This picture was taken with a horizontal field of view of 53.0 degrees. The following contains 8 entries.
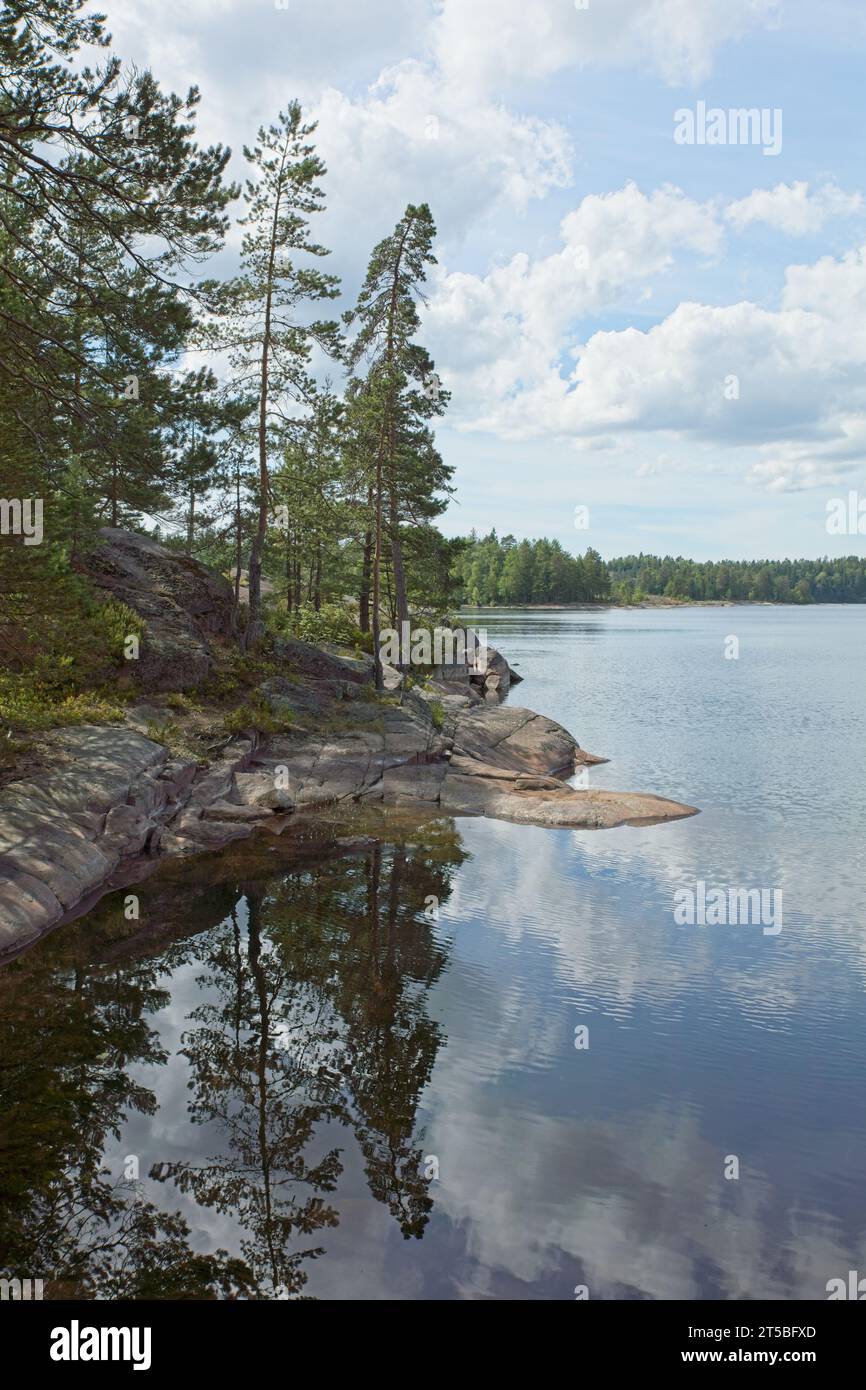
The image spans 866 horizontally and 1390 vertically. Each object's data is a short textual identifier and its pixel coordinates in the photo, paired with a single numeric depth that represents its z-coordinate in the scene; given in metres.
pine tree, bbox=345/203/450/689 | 31.14
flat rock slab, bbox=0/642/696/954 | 15.24
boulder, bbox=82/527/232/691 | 25.30
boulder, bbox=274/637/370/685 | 30.03
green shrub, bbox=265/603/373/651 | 35.44
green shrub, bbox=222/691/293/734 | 24.34
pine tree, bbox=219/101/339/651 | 27.55
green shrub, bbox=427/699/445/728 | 30.36
